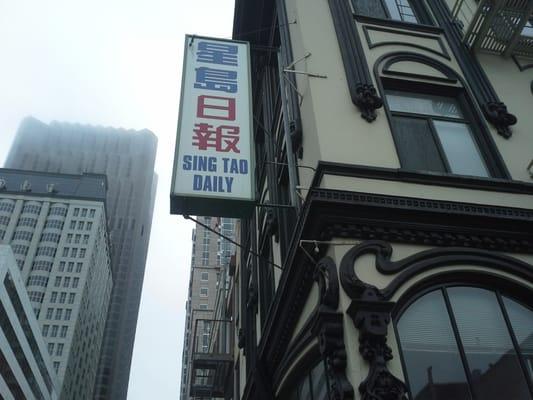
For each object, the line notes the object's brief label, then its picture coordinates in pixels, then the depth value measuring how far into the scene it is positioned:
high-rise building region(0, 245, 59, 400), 59.16
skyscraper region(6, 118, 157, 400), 178.12
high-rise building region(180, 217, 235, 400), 106.60
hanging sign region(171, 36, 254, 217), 9.47
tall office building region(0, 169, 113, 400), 108.00
